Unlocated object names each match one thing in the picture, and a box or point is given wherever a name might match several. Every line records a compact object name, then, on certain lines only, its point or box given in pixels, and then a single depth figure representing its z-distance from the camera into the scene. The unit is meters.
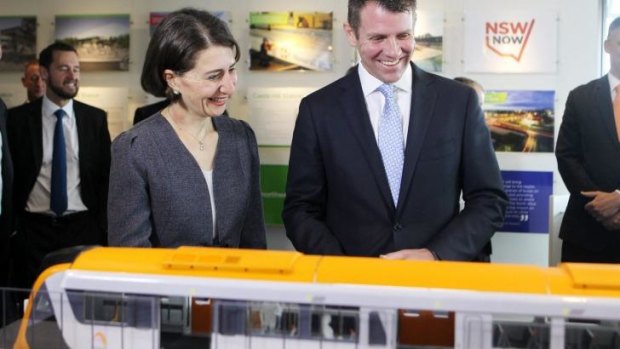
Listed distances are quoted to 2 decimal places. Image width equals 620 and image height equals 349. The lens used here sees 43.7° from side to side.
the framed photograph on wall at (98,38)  5.51
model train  1.23
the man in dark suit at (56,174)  4.52
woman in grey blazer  1.96
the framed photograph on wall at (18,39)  5.61
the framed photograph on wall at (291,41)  5.32
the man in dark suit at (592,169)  3.67
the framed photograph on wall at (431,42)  5.23
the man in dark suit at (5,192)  4.04
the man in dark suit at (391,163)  2.10
